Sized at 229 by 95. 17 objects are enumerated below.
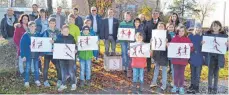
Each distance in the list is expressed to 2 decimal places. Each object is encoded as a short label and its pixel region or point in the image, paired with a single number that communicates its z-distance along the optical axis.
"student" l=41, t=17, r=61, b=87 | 6.91
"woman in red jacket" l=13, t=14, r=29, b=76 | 7.25
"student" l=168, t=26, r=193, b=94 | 6.78
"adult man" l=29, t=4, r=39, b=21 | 8.32
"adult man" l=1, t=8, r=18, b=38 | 8.06
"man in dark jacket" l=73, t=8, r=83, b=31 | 8.33
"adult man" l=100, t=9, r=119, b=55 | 8.14
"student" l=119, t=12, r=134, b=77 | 7.83
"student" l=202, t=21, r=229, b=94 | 6.83
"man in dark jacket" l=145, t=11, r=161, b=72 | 7.92
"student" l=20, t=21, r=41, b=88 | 6.83
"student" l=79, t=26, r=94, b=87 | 7.02
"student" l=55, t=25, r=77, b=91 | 6.71
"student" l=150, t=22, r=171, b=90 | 6.96
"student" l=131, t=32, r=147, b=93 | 6.86
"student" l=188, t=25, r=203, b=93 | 6.90
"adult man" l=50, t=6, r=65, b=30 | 8.44
